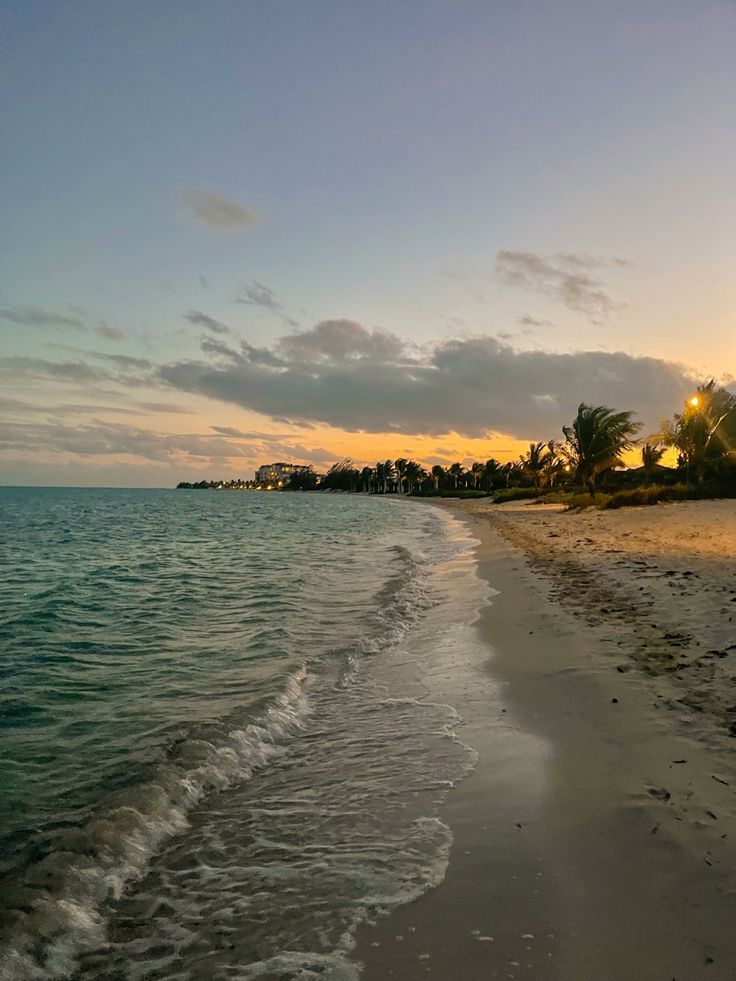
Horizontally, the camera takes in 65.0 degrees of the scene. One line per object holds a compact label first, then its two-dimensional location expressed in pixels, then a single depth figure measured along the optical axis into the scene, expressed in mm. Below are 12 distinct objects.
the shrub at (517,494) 77281
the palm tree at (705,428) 39750
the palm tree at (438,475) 163125
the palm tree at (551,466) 85512
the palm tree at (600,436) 47344
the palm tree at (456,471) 154438
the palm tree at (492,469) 130850
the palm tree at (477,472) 140600
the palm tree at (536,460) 93125
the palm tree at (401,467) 192275
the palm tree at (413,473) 180000
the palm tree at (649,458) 56403
